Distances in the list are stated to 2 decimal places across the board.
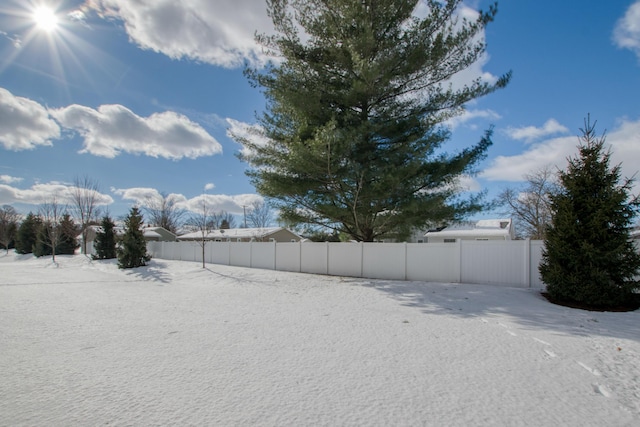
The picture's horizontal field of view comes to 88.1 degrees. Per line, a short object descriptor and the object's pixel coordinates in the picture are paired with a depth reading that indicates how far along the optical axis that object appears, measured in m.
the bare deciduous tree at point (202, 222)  21.03
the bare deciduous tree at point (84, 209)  29.73
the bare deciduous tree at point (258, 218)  52.16
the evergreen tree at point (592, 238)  6.92
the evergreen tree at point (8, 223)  42.15
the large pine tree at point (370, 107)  10.79
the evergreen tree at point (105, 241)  23.28
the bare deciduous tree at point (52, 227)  27.13
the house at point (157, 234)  37.06
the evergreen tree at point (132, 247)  17.64
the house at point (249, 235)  33.62
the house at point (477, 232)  20.86
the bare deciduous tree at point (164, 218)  49.56
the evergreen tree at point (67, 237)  31.17
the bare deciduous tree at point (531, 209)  27.33
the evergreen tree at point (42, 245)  30.77
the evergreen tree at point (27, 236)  36.09
